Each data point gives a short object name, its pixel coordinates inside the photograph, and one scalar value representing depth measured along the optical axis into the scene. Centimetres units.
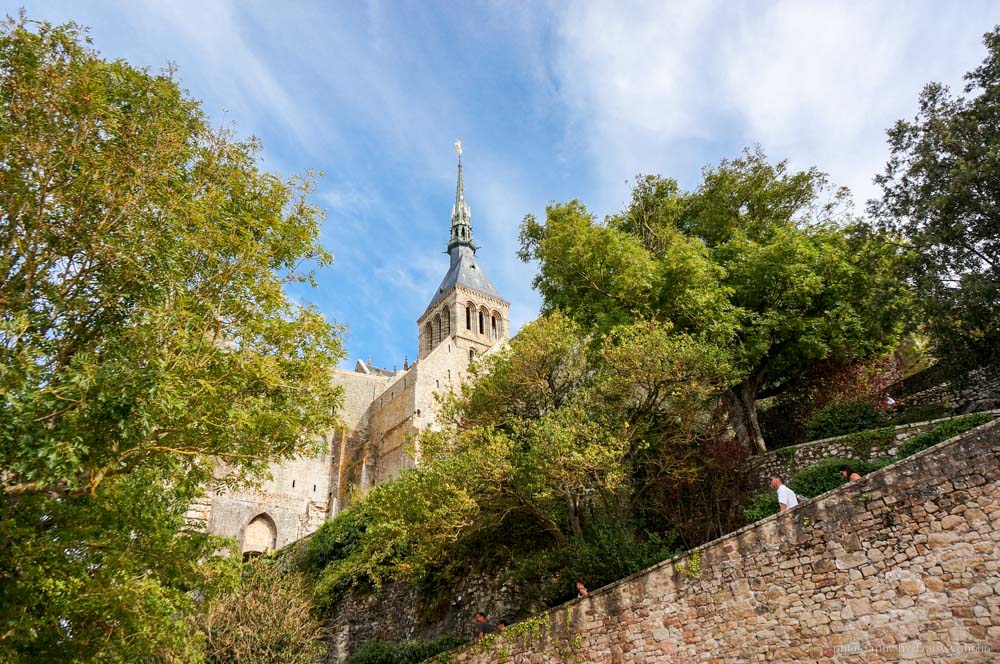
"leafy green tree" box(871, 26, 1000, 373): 1126
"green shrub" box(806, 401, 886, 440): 1273
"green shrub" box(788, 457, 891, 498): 1034
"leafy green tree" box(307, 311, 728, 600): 1182
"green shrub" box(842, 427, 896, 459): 1134
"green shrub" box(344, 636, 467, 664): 1309
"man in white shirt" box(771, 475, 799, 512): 913
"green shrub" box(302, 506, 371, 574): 2130
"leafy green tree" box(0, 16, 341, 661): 597
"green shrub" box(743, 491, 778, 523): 1015
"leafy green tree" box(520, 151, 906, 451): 1459
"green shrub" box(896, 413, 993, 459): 966
